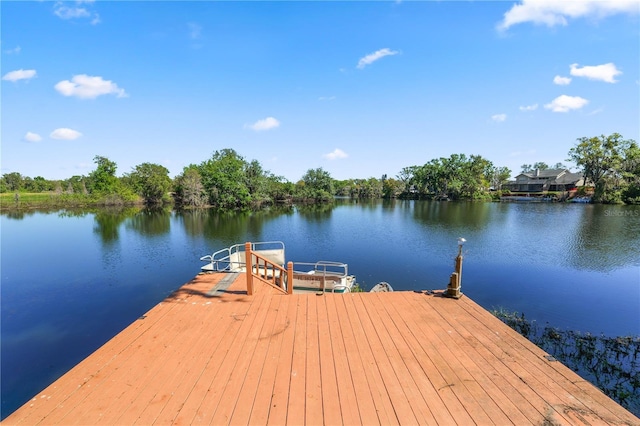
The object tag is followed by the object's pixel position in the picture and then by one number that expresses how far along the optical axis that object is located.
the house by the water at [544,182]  71.78
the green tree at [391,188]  93.50
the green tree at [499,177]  81.62
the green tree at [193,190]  56.16
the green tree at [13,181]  80.75
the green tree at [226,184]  56.25
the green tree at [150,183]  62.19
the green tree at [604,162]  53.34
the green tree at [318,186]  74.44
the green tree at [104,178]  60.78
